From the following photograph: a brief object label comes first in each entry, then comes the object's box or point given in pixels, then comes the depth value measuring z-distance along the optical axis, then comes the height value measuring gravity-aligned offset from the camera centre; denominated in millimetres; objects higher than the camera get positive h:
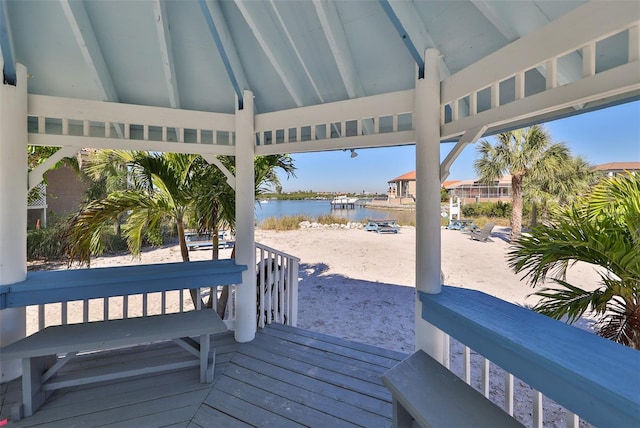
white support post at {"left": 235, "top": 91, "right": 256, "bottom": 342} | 3125 -76
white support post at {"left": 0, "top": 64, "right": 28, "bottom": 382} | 2348 +141
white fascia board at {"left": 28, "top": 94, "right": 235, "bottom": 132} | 2596 +1027
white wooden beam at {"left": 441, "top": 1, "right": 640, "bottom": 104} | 1206 +878
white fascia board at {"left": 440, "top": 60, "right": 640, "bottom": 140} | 1185 +588
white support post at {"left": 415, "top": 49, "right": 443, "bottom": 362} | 2096 +188
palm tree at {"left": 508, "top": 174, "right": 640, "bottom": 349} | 1968 -324
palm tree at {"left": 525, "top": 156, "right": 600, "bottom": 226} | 10172 +1212
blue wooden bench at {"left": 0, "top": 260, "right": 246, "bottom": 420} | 2123 -999
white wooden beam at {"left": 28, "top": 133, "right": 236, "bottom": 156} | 2648 +722
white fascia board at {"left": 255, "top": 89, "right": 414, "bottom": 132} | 2342 +976
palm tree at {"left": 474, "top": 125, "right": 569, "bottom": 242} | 10336 +2093
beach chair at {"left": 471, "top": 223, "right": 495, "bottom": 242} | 12312 -959
